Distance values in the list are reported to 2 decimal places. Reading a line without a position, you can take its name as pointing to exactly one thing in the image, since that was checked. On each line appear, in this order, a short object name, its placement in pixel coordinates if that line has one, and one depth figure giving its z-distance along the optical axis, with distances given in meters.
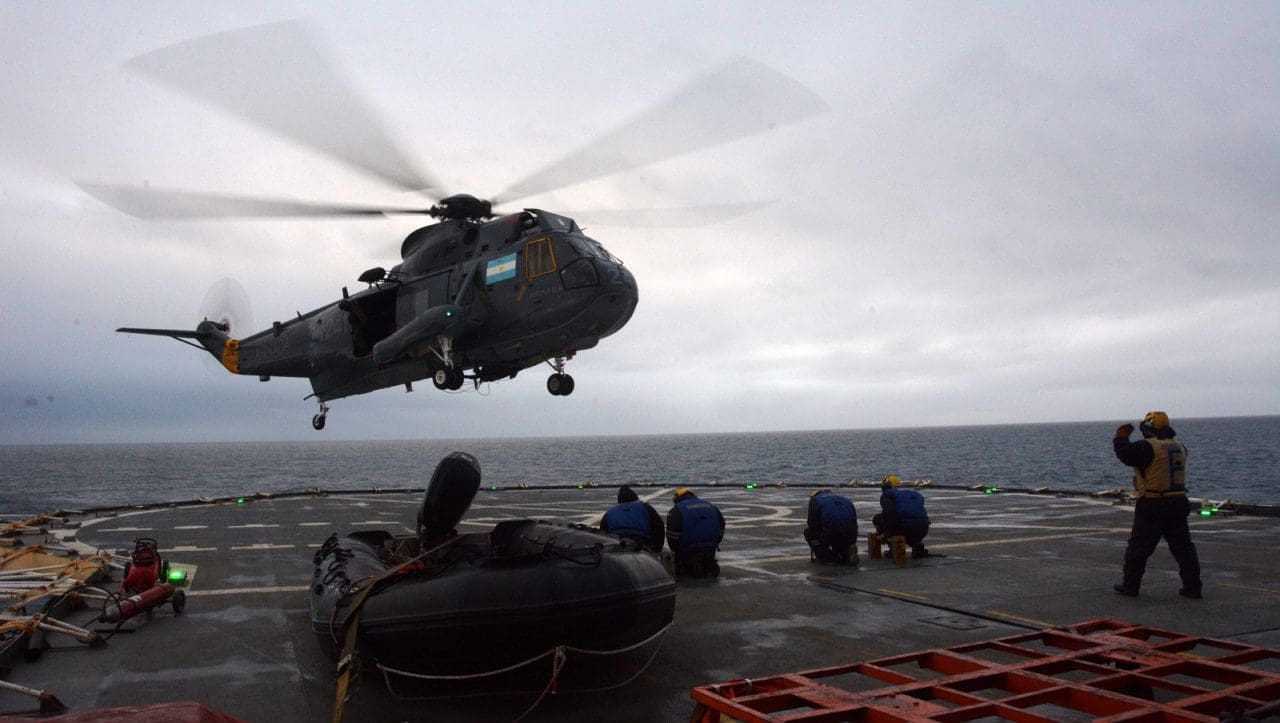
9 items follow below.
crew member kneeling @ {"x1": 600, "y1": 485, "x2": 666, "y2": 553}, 11.76
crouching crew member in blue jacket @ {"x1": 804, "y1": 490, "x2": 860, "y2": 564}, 13.58
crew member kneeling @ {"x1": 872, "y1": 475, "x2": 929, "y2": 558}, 14.20
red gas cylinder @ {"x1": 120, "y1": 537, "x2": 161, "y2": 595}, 11.03
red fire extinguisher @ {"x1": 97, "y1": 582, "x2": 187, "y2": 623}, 9.70
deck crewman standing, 10.36
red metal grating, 4.62
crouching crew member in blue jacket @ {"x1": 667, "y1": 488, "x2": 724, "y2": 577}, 12.62
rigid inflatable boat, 6.69
